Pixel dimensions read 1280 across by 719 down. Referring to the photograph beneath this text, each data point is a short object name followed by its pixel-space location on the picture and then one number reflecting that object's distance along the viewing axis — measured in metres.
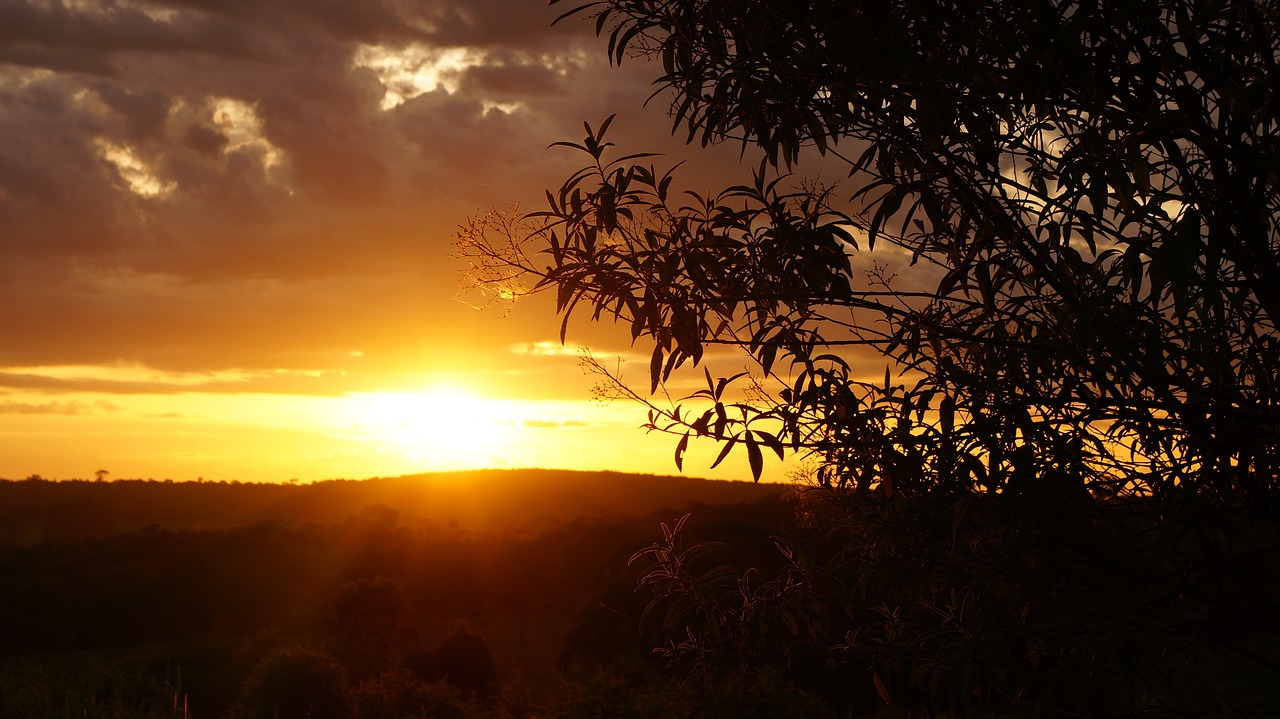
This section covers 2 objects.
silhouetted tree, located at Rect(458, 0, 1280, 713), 3.88
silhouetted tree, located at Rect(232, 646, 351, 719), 14.03
